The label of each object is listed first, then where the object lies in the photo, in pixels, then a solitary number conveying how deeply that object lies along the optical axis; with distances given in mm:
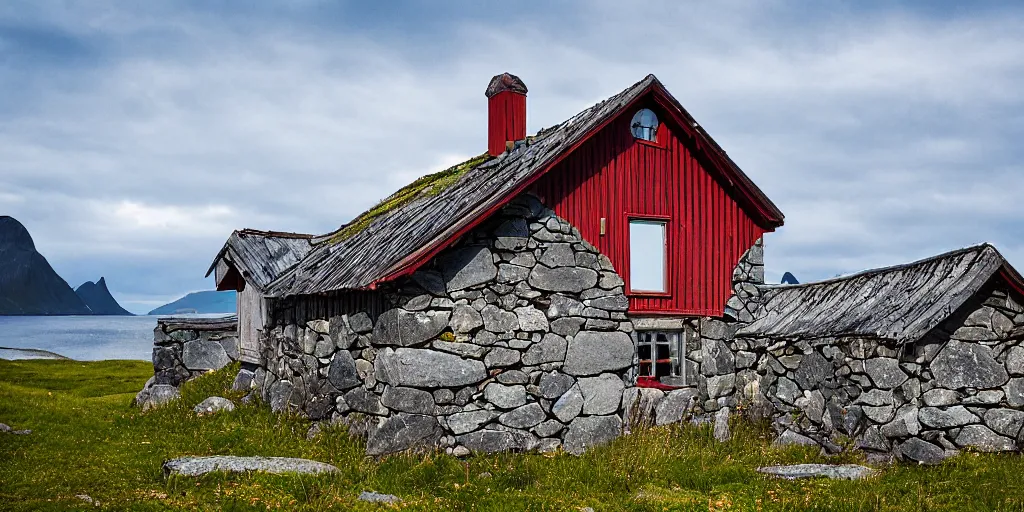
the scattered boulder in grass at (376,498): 10578
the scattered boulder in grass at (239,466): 11336
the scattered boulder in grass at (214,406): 17391
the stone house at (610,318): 12922
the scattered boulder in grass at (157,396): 18938
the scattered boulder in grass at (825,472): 11938
